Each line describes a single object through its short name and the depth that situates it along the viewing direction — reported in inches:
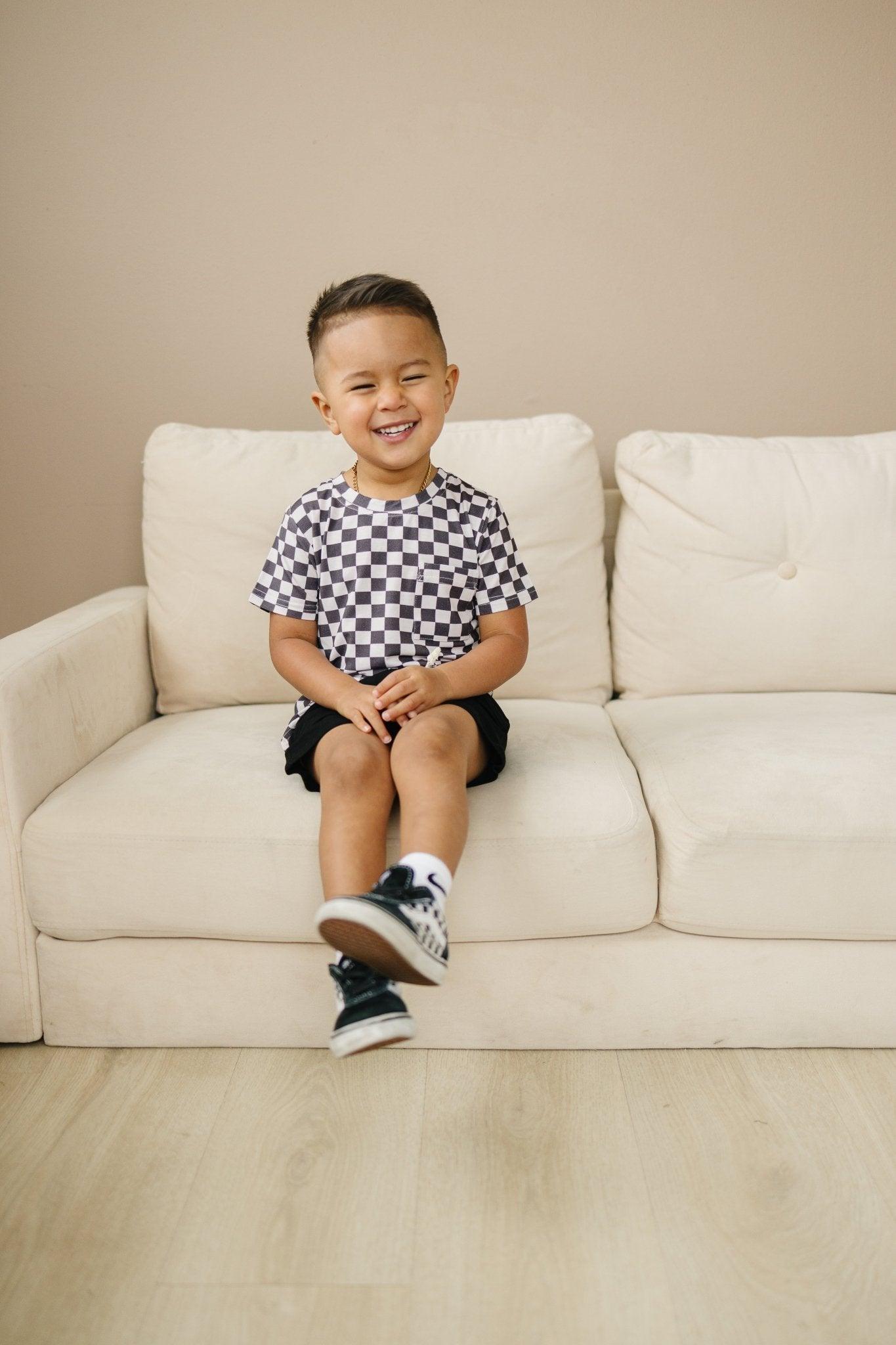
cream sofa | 51.9
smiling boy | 47.5
